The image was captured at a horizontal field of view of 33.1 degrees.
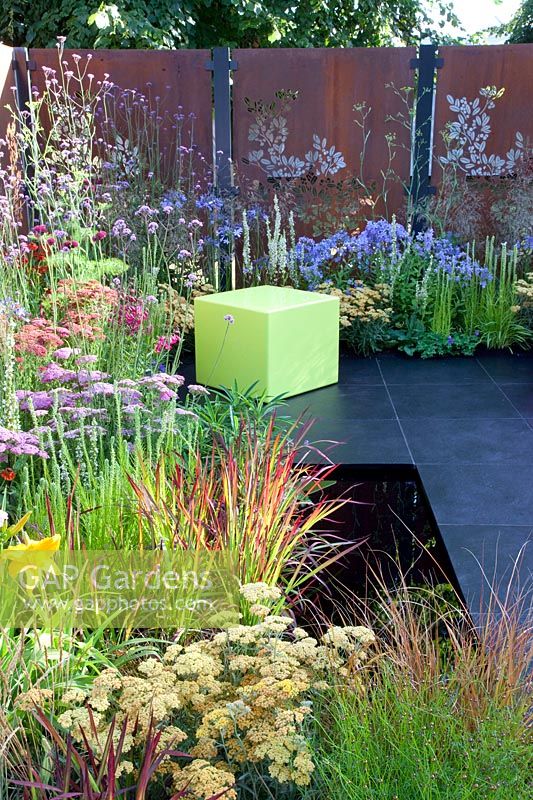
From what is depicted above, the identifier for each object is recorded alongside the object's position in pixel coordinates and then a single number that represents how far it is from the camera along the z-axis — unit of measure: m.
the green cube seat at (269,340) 5.21
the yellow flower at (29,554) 2.21
